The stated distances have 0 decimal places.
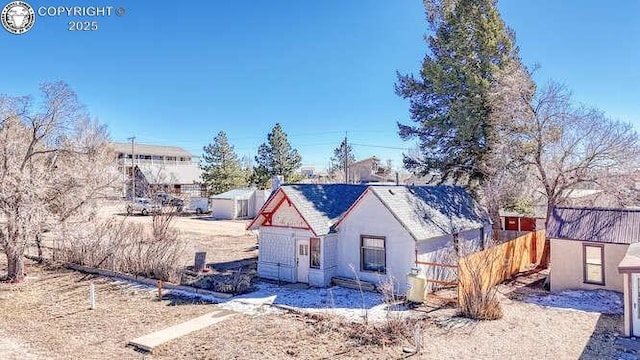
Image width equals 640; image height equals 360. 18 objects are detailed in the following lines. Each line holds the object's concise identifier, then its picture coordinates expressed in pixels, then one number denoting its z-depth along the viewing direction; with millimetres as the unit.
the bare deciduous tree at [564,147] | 18125
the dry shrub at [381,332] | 10874
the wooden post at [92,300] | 14462
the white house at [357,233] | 15838
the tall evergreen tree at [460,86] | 24328
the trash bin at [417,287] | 14203
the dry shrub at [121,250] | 18531
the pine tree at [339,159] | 80650
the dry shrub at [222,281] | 16031
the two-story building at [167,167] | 53041
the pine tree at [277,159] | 50188
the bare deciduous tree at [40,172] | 17062
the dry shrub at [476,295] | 12672
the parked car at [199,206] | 50625
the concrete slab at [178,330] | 10984
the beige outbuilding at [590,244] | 15320
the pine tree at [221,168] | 52156
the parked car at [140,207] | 45594
